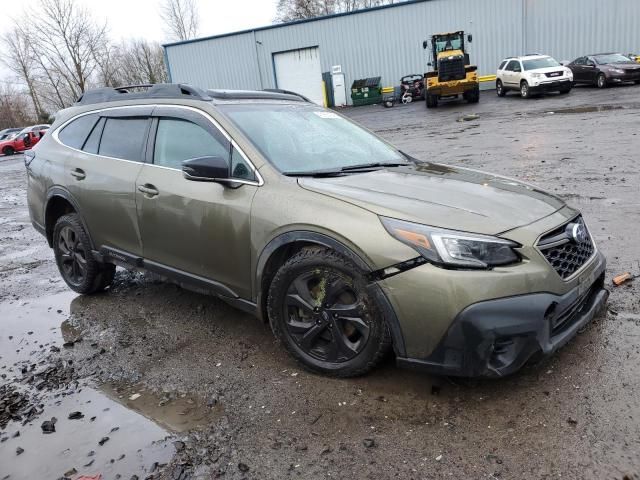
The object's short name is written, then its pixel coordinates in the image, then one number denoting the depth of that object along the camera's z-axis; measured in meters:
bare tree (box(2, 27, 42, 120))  61.19
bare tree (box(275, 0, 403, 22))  61.77
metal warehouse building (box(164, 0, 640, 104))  31.58
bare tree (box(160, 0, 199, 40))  68.00
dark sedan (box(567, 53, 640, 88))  23.83
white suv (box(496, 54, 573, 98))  23.55
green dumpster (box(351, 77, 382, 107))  34.16
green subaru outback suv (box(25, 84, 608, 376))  2.67
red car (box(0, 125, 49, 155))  34.94
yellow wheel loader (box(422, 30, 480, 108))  24.48
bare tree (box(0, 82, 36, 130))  61.91
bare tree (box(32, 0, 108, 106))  54.62
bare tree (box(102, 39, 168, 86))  66.38
